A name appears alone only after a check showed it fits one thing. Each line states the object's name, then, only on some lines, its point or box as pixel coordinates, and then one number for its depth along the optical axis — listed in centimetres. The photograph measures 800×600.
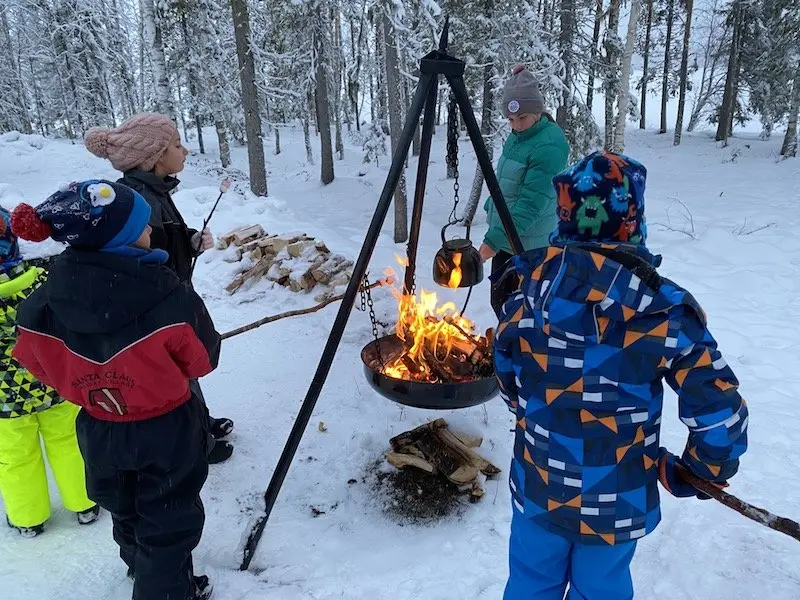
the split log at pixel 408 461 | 364
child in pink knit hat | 297
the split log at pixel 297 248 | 754
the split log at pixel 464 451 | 363
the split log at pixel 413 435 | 389
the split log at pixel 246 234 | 817
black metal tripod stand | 300
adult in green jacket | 396
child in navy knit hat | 210
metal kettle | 352
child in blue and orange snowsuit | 167
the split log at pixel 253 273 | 735
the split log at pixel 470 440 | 389
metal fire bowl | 308
